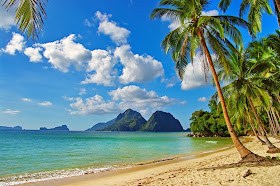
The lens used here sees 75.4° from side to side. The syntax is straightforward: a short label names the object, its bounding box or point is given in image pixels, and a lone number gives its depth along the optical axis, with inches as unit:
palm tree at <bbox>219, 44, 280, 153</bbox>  470.3
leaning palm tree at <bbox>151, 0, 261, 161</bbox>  335.0
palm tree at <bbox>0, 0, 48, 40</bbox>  120.0
